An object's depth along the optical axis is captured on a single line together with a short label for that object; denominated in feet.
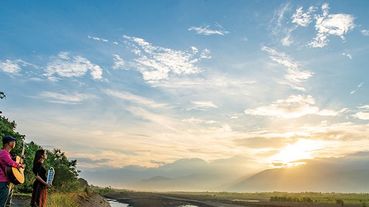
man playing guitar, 39.04
